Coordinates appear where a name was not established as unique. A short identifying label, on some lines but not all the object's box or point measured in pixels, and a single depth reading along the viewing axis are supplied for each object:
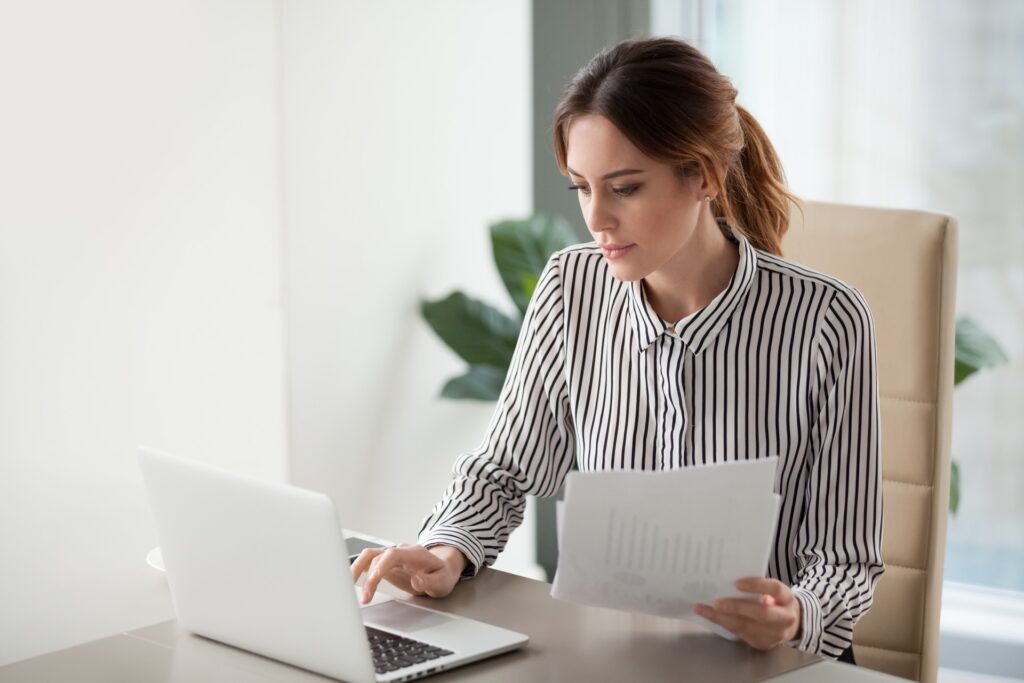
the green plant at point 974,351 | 3.69
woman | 2.53
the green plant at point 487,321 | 4.27
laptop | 2.18
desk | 2.24
